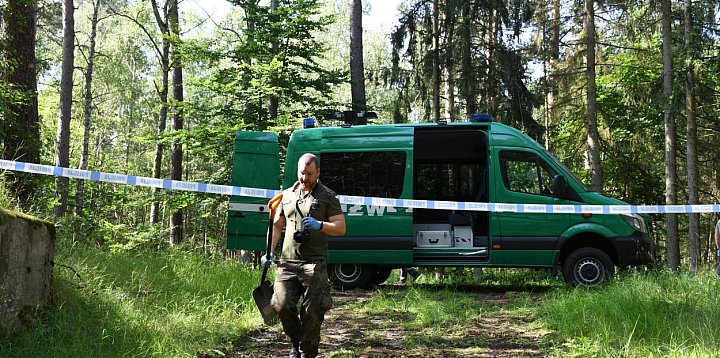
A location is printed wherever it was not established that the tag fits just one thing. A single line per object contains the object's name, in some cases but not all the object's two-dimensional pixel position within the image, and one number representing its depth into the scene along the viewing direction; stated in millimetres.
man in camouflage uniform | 4656
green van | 8711
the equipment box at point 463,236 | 9555
